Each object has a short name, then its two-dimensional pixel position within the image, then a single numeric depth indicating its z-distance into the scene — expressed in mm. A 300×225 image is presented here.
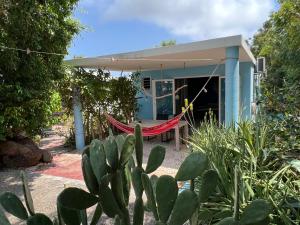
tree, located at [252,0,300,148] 3115
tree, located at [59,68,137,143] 7031
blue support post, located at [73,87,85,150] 7224
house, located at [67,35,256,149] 4844
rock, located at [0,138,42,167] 5699
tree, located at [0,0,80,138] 4723
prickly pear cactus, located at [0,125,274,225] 1005
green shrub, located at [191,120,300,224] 2213
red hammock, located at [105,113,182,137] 5836
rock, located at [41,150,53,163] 6059
